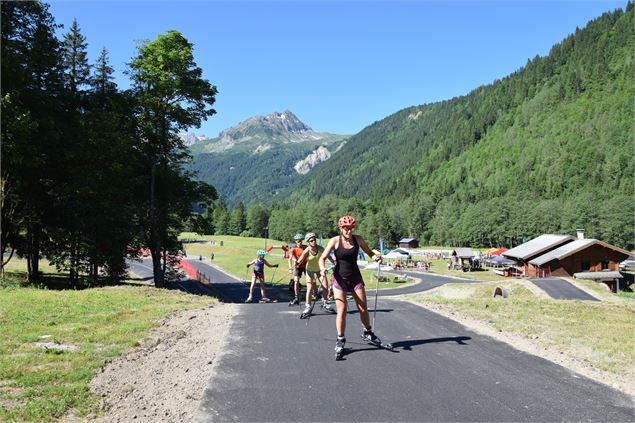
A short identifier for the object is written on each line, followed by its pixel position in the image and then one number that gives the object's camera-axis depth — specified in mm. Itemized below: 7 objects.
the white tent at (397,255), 70938
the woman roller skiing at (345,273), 8750
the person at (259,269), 18422
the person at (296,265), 15070
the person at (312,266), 13023
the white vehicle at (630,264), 85450
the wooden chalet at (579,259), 56281
